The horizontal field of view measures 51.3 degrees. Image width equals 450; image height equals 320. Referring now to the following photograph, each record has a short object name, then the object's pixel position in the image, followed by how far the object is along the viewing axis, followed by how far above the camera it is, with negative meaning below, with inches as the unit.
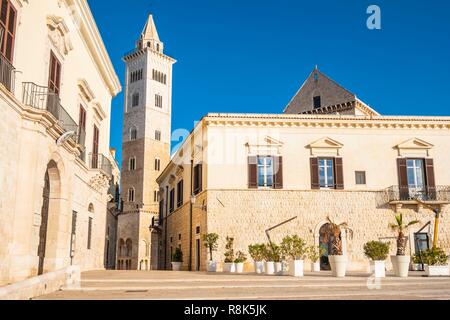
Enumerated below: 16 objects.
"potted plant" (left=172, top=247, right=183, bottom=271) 1045.2 -25.2
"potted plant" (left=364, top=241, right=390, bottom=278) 603.7 -9.6
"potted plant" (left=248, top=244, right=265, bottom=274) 778.8 -11.3
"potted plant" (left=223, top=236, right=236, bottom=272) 823.7 -15.7
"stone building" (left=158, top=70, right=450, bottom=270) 912.9 +141.2
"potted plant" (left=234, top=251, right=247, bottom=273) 824.3 -23.2
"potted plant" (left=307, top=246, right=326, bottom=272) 857.7 -32.5
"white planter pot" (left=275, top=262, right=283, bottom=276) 693.3 -30.0
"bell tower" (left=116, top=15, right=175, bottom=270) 2170.3 +562.0
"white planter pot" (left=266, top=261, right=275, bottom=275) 719.7 -28.4
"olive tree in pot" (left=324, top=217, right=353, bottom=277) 603.2 -13.1
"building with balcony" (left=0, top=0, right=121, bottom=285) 435.2 +125.5
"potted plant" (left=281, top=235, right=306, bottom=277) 636.1 -8.3
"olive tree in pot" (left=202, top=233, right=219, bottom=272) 852.6 +6.4
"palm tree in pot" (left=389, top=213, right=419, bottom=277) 602.9 -16.0
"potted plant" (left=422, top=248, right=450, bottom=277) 629.3 -20.1
